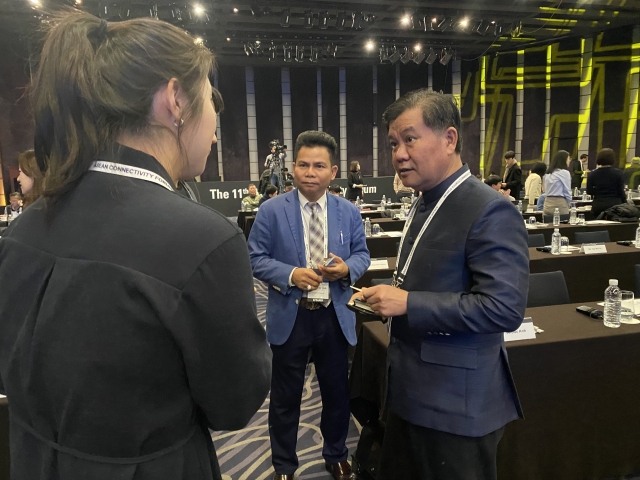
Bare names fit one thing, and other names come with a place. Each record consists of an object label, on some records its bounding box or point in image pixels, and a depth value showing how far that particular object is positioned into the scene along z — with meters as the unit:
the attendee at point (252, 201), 7.96
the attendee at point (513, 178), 8.19
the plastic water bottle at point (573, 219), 5.16
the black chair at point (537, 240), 4.32
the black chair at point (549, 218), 5.75
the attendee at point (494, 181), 5.70
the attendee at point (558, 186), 6.04
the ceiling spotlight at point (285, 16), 7.74
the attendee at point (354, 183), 9.14
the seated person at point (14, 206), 6.87
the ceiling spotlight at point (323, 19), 7.98
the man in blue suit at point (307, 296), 1.94
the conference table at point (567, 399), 1.80
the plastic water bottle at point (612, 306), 1.99
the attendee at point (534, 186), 7.75
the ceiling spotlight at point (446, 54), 10.23
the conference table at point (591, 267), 3.58
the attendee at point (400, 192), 8.52
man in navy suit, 1.18
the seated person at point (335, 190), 7.12
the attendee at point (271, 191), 6.62
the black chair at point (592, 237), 4.35
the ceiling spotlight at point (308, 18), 7.83
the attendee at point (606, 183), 5.69
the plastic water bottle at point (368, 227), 4.89
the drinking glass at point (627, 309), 2.04
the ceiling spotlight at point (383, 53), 9.77
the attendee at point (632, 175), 10.12
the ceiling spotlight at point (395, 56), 9.80
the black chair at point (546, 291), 2.53
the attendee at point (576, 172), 9.65
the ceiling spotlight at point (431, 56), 10.16
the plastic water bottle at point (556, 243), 3.71
